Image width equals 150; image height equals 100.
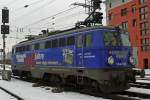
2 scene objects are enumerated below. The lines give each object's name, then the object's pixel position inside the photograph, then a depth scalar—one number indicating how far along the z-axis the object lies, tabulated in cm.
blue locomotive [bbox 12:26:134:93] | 1645
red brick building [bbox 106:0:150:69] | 6288
